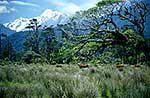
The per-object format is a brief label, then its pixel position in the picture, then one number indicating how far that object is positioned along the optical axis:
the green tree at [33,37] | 94.60
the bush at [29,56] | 47.90
